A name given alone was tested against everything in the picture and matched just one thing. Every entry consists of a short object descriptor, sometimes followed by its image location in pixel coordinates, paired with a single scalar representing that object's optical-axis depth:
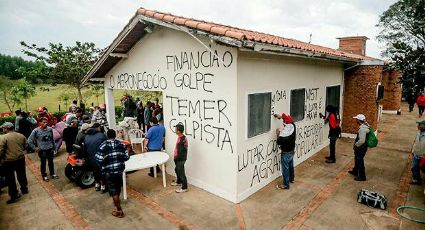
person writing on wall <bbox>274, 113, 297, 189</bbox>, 6.39
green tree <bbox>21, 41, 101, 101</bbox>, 16.84
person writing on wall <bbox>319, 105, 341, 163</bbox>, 8.12
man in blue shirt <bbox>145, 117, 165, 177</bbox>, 7.18
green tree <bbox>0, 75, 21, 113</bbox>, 19.50
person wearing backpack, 6.83
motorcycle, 6.79
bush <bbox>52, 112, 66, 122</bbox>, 17.34
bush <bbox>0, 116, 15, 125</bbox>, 15.09
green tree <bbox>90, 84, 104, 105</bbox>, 20.50
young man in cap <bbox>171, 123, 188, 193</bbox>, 6.21
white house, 5.67
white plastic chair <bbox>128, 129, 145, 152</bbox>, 9.45
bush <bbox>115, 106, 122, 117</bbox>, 19.36
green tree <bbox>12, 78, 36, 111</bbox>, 19.36
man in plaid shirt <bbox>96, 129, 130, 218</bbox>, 5.25
